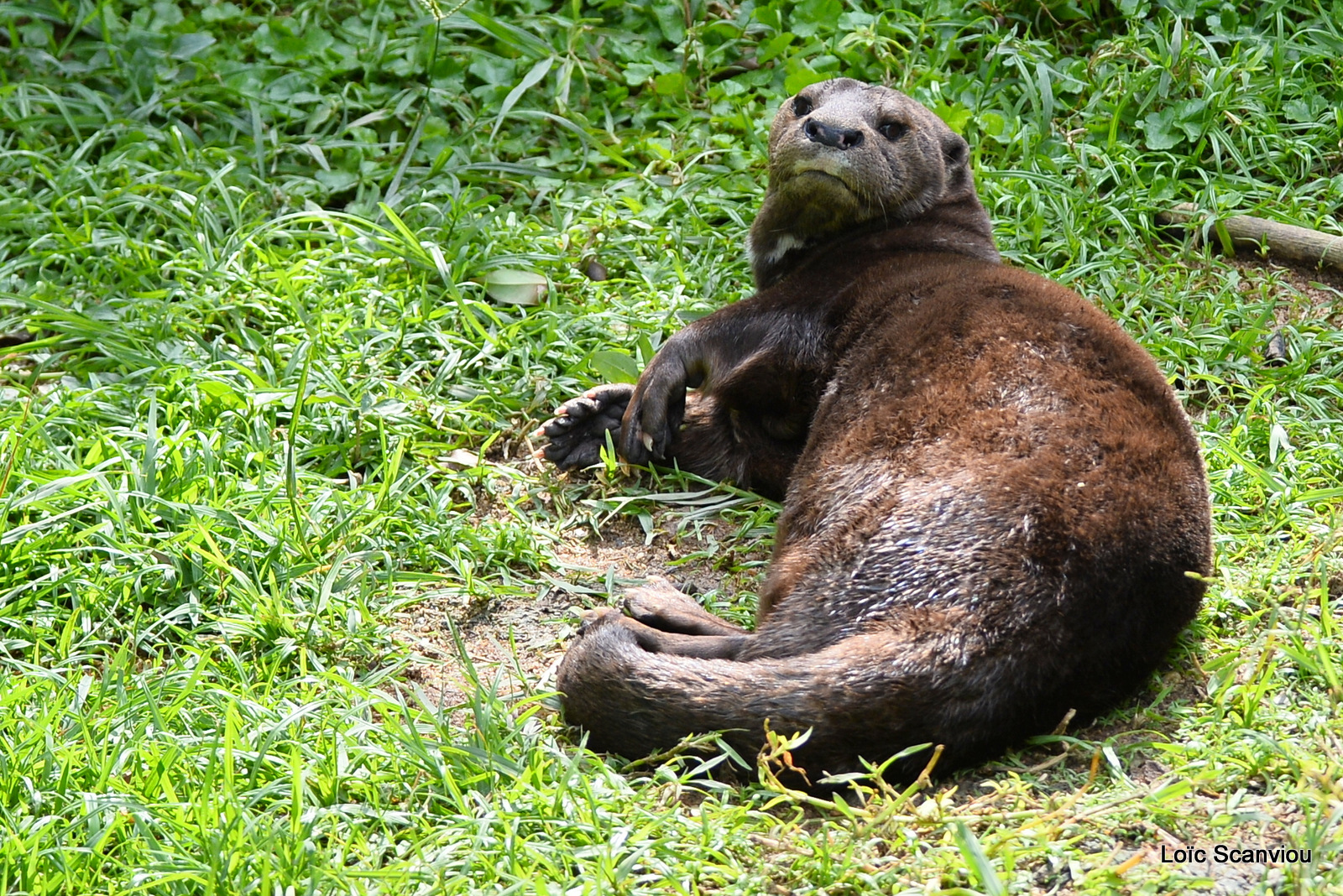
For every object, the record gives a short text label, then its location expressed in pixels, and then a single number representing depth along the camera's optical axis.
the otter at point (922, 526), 5.48
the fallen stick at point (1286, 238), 9.62
